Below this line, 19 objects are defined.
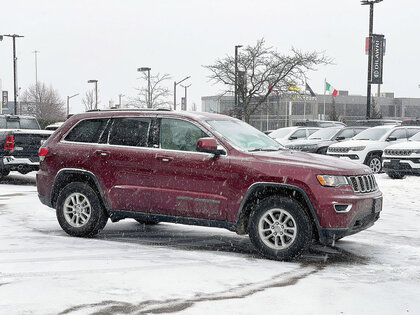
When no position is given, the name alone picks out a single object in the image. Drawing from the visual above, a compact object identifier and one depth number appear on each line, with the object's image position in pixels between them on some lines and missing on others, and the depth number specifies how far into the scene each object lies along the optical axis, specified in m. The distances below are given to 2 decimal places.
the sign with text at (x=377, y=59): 34.53
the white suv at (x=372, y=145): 19.66
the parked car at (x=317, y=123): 28.84
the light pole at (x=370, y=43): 31.97
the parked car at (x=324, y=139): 23.03
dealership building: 92.44
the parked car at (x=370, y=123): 26.75
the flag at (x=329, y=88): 64.12
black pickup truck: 15.14
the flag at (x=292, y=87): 39.88
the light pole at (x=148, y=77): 53.59
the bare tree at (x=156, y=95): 59.23
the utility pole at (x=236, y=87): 39.41
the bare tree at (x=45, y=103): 91.75
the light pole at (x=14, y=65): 49.38
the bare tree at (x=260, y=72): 39.78
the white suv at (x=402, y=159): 17.27
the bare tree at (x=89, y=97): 90.34
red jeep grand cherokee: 7.08
